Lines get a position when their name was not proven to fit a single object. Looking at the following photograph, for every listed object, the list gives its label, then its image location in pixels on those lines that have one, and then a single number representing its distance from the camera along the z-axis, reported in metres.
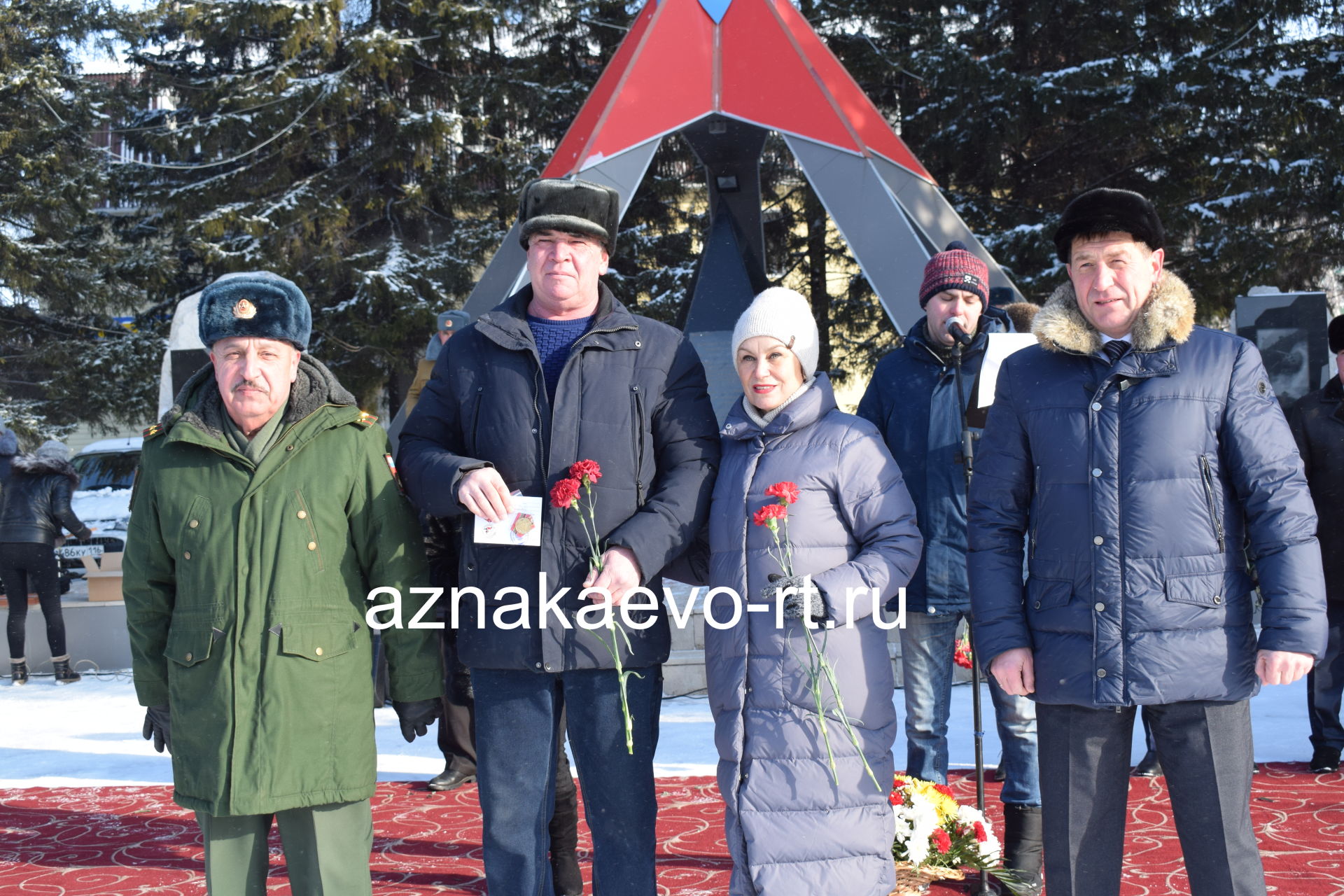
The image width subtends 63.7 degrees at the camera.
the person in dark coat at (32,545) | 7.89
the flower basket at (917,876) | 3.01
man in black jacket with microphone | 3.46
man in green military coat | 2.36
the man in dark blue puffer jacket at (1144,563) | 2.21
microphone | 3.40
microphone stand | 3.18
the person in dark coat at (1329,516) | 4.48
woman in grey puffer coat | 2.47
